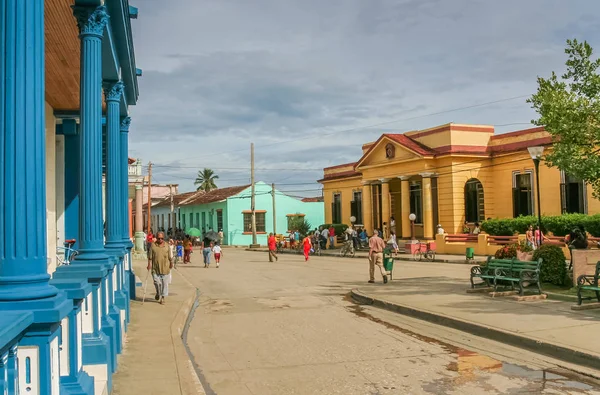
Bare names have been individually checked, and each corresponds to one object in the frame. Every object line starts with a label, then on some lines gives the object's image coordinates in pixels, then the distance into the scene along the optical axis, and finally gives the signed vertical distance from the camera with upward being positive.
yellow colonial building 30.56 +2.21
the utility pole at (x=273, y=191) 57.20 +3.12
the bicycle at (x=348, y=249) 35.62 -1.58
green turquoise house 61.47 +1.30
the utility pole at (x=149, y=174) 57.96 +4.94
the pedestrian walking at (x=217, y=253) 29.03 -1.30
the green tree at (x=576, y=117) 12.79 +2.08
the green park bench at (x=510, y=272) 13.21 -1.23
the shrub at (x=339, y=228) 47.09 -0.44
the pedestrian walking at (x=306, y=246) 31.86 -1.22
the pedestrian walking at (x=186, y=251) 32.03 -1.33
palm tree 97.44 +7.15
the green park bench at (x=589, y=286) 11.15 -1.28
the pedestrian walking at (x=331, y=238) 45.09 -1.13
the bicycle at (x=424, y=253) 30.07 -1.62
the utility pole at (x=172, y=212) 67.06 +1.50
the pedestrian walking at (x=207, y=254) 28.64 -1.33
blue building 3.62 +0.26
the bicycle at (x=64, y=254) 14.77 -0.60
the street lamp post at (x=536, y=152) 17.50 +1.85
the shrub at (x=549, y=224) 26.62 -0.32
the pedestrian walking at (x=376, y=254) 18.05 -0.96
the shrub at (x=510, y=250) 15.25 -0.81
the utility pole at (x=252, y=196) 52.44 +2.43
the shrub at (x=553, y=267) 14.22 -1.15
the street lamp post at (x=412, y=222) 36.41 -0.09
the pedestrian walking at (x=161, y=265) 14.05 -0.88
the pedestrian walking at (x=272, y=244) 30.50 -0.99
